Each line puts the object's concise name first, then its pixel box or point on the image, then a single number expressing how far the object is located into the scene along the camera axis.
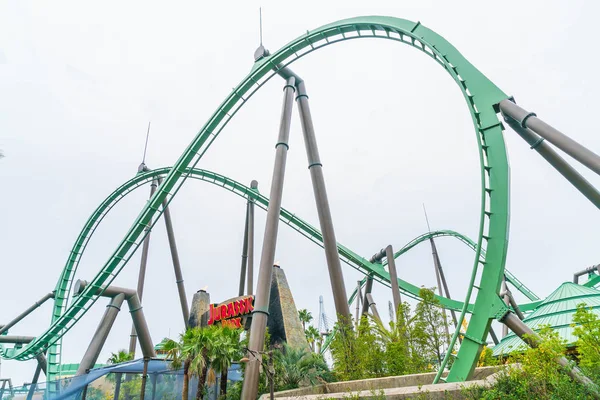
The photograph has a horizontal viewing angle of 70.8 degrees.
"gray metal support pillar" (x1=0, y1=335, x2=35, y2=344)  21.81
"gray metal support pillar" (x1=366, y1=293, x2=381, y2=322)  21.19
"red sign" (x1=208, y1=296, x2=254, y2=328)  17.11
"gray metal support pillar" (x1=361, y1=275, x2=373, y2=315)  21.48
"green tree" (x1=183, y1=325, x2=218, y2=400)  12.44
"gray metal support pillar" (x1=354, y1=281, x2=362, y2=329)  25.39
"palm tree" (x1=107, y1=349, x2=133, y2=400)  23.02
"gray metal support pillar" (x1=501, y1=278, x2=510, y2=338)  13.86
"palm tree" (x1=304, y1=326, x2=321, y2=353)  29.19
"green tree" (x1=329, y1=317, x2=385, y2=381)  13.85
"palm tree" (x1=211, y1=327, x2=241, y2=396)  12.74
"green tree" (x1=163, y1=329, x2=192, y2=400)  12.97
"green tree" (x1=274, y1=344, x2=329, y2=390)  12.40
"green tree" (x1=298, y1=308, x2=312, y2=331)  37.60
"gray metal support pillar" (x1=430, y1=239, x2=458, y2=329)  25.37
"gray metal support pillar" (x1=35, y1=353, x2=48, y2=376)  21.24
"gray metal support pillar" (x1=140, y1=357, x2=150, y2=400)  13.83
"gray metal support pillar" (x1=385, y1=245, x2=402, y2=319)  18.71
